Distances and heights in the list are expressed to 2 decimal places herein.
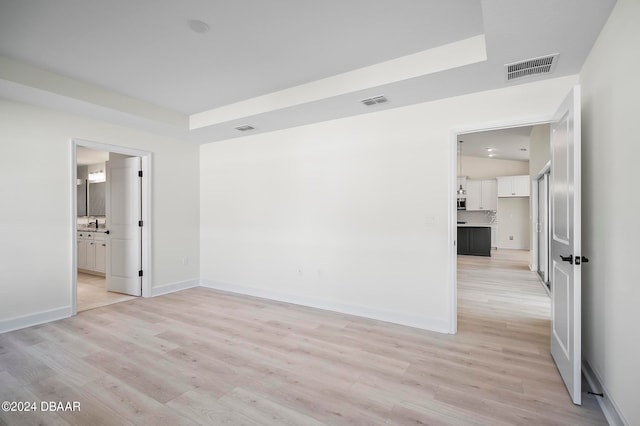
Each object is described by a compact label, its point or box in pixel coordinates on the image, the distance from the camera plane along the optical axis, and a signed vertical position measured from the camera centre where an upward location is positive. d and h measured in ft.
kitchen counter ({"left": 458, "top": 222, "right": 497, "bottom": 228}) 29.89 -1.29
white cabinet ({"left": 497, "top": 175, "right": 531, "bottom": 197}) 33.31 +2.86
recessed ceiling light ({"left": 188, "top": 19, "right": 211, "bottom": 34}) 7.97 +4.97
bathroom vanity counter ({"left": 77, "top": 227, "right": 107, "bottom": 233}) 19.78 -1.13
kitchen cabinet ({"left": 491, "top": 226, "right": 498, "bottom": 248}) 35.63 -3.05
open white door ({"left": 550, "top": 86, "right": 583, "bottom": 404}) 6.88 -0.81
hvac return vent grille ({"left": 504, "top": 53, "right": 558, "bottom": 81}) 8.29 +4.14
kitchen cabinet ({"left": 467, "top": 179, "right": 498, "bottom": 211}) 34.35 +1.96
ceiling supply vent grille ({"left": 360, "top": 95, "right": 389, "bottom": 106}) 11.10 +4.15
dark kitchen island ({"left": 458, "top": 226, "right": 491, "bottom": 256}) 29.84 -2.82
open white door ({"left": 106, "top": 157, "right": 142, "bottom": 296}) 15.79 -0.75
